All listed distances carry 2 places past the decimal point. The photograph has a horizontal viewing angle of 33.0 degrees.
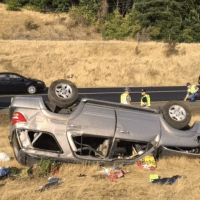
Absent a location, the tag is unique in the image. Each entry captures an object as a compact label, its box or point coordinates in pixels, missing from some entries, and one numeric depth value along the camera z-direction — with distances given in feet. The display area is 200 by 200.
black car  72.74
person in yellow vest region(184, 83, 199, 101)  64.23
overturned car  21.15
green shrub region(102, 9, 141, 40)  152.15
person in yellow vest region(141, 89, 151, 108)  43.09
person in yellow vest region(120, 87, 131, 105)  41.24
